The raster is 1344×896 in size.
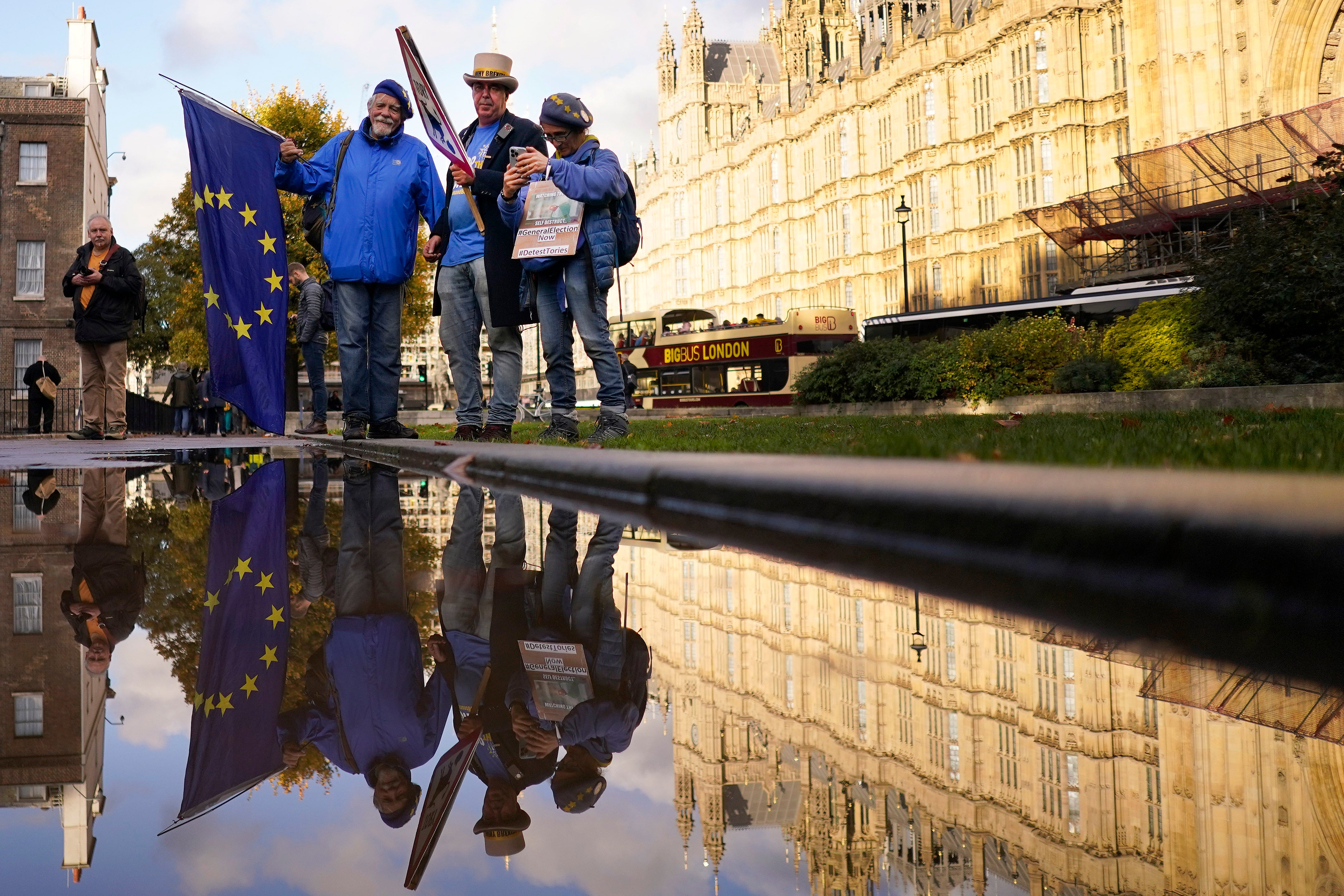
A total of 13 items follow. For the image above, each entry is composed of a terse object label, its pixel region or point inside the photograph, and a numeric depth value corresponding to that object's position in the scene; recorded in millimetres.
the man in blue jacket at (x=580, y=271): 6523
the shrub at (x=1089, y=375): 14055
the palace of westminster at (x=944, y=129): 26078
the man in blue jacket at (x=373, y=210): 7254
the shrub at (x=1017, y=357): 15906
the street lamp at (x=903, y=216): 30344
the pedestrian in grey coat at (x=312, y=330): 12422
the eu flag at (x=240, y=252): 7762
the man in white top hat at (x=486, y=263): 7051
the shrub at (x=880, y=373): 16469
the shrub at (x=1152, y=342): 13406
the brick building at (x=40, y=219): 26344
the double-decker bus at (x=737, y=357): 30688
